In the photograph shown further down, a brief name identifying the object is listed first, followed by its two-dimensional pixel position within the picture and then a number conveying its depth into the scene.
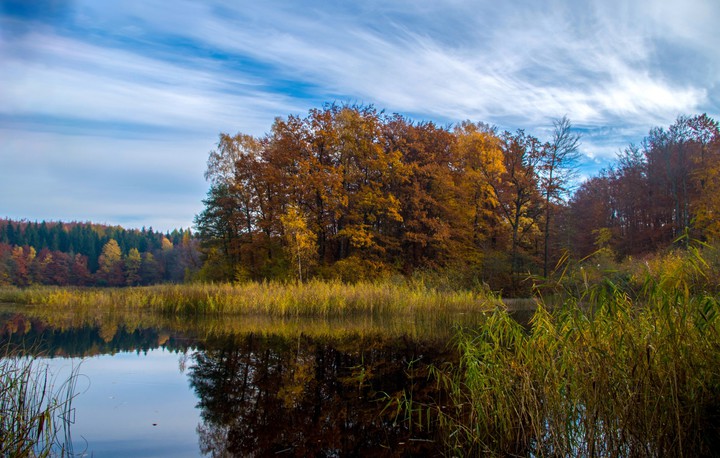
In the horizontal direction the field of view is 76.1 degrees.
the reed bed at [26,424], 3.26
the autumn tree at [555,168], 26.94
